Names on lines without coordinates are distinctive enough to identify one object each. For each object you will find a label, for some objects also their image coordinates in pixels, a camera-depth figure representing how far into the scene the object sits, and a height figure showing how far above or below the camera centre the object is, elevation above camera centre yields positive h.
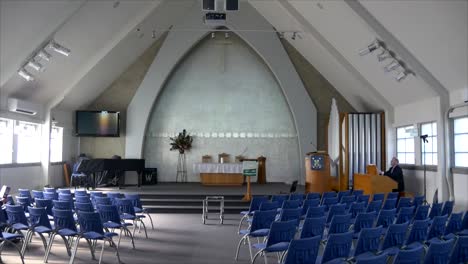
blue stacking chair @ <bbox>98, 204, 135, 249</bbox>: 7.68 -1.10
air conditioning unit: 13.50 +1.39
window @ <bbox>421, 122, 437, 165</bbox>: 13.01 +0.20
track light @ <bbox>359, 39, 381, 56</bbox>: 11.48 +2.70
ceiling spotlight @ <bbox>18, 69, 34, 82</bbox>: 12.19 +2.10
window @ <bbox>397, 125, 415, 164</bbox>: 14.34 +0.22
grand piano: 15.23 -0.54
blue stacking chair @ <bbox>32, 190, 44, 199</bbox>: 9.49 -0.91
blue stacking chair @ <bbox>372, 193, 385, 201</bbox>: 9.49 -0.96
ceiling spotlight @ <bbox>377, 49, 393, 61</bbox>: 11.72 +2.54
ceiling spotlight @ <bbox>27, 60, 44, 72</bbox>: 12.18 +2.36
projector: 11.98 +3.55
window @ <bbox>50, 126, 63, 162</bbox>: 17.03 +0.27
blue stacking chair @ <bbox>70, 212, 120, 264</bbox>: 6.71 -1.16
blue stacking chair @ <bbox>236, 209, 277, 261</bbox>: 6.96 -1.16
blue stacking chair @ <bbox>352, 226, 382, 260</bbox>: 5.39 -1.11
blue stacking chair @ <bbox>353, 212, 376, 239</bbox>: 6.79 -1.06
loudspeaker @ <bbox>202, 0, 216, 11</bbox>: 10.98 +3.60
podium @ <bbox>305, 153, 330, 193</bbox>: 14.15 -0.65
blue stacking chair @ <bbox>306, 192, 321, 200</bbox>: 9.72 -0.97
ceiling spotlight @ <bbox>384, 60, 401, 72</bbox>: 11.86 +2.28
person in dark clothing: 12.88 -0.64
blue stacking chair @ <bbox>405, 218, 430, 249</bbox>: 6.06 -1.10
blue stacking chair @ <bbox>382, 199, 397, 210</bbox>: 8.53 -1.00
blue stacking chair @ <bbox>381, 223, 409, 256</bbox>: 5.75 -1.11
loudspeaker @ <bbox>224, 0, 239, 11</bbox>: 11.00 +3.59
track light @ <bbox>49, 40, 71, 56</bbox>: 11.90 +2.77
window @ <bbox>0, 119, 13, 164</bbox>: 13.47 +0.31
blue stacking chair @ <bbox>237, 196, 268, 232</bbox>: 8.99 -1.06
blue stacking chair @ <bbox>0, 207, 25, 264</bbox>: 6.44 -1.24
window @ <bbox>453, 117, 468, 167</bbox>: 11.38 +0.29
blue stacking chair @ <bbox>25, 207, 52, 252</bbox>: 7.23 -1.14
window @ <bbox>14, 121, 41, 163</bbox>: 14.54 +0.31
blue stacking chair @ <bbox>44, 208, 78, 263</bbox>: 6.97 -1.15
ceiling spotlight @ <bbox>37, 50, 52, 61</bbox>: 12.15 +2.63
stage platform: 13.08 -1.36
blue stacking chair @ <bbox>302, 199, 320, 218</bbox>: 8.75 -1.02
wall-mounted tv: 17.64 +1.07
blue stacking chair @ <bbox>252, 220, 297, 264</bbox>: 5.99 -1.18
